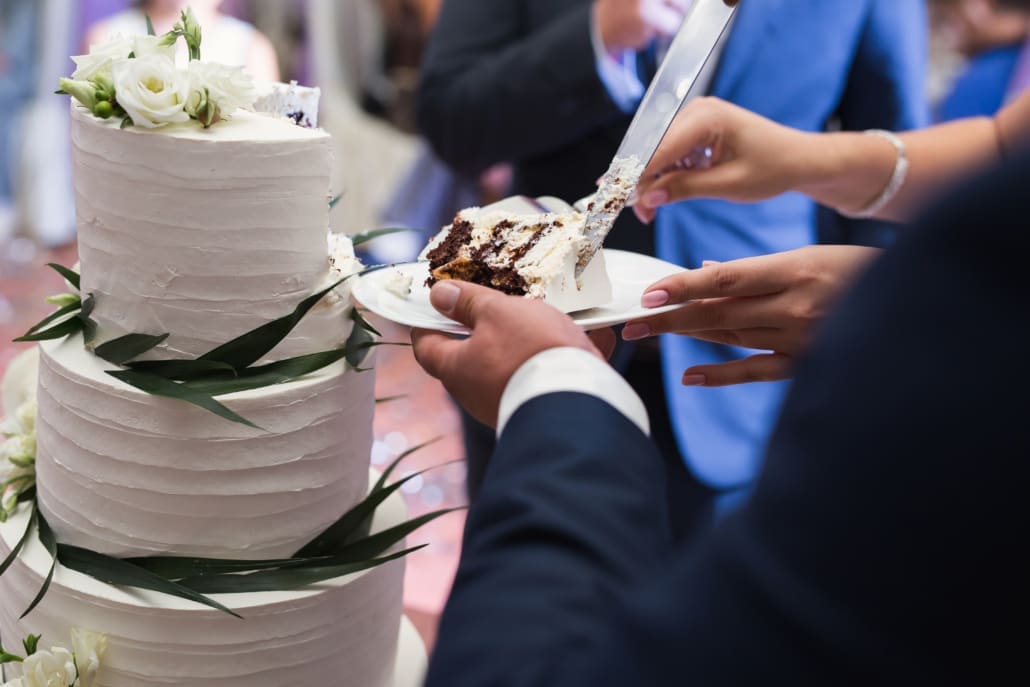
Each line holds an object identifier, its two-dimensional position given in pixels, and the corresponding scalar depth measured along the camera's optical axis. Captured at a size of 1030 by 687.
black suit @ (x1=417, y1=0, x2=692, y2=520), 1.68
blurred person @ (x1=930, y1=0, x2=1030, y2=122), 2.87
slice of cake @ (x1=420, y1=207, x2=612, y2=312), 1.03
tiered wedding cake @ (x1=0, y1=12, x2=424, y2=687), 1.00
